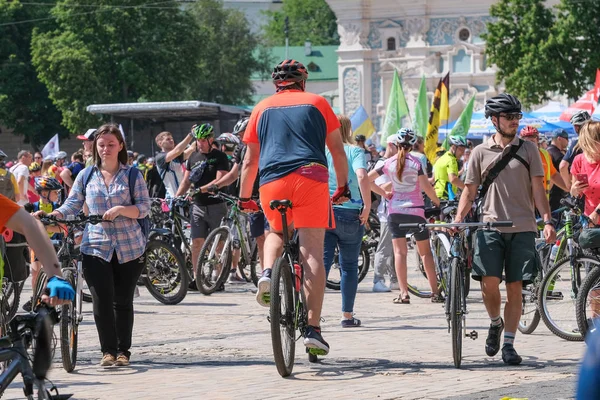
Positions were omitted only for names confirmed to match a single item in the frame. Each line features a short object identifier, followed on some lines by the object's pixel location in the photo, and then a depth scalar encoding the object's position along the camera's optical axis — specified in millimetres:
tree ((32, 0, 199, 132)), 71500
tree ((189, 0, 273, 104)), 91812
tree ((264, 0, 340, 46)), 126312
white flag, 36688
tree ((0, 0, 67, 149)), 76125
